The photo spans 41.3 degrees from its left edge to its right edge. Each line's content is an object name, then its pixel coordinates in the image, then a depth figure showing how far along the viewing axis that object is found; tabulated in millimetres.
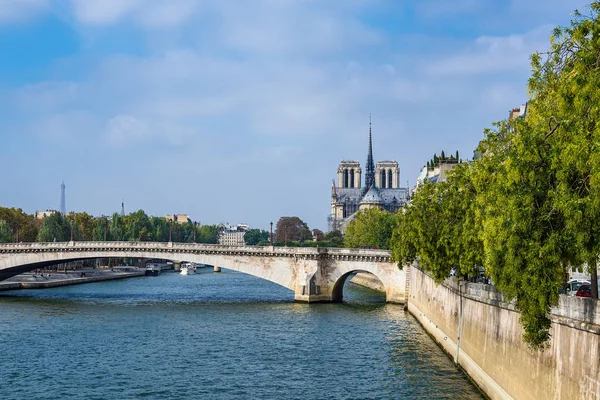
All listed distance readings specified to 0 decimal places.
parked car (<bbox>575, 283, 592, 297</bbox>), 32938
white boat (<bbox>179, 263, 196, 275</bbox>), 144125
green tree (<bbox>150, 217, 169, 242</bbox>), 174500
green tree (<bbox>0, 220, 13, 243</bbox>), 119756
